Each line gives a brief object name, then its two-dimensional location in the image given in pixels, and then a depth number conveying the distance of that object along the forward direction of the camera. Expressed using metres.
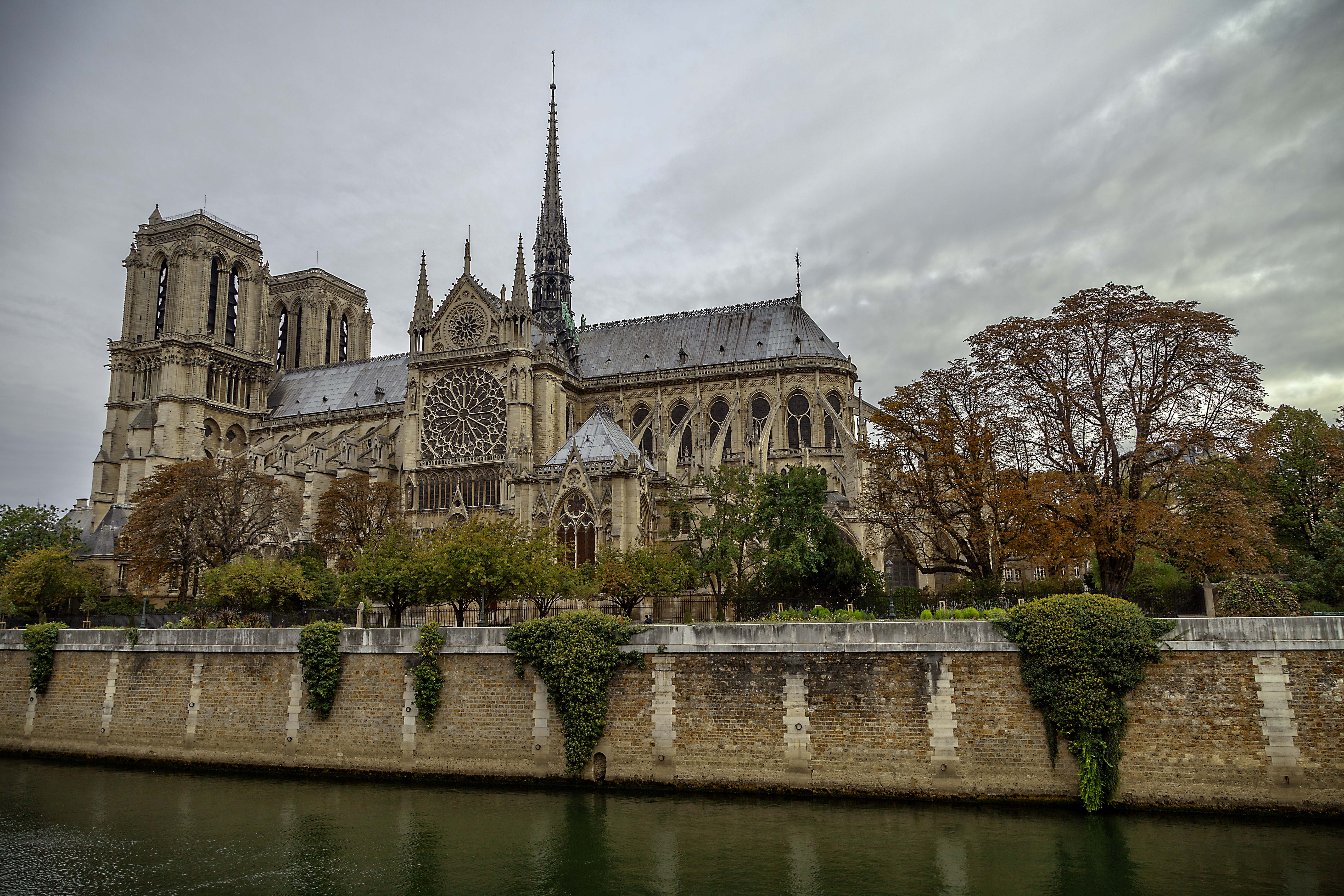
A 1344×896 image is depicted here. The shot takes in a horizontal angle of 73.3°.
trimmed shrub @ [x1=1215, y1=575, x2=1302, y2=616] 22.94
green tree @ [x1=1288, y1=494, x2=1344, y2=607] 27.17
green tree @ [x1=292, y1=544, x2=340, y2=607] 37.03
